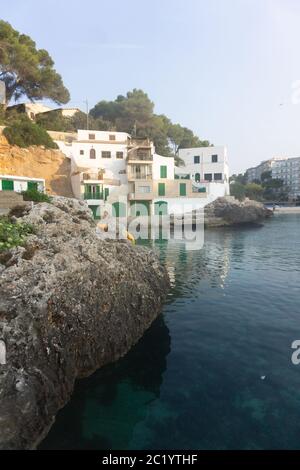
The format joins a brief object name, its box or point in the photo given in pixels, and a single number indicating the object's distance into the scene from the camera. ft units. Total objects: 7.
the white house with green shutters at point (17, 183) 97.84
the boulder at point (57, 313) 25.55
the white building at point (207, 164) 242.58
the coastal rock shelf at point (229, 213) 203.41
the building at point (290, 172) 494.18
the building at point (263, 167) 562.66
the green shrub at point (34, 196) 62.34
